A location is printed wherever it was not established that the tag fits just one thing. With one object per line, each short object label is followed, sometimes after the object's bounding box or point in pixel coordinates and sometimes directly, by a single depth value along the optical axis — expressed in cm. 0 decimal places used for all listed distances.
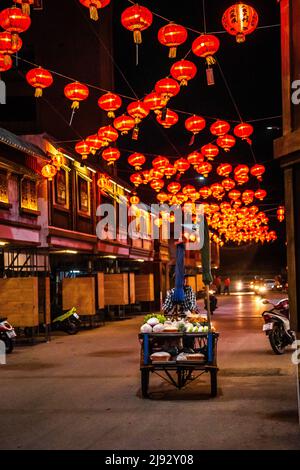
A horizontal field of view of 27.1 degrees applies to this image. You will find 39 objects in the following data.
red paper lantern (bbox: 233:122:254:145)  1905
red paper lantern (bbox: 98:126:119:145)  1992
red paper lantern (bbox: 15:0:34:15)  1091
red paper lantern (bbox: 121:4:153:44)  1192
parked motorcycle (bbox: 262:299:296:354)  1633
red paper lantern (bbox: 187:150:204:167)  2273
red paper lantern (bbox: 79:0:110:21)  1102
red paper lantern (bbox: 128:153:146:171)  2228
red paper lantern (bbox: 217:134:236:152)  1991
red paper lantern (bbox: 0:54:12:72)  1341
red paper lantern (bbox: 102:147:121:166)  2192
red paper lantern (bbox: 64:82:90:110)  1623
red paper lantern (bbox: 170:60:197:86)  1459
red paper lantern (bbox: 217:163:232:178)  2478
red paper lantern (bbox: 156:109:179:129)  1777
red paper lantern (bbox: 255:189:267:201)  3118
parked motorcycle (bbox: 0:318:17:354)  1822
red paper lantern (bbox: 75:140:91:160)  2094
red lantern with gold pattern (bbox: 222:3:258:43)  1202
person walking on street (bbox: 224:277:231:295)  6635
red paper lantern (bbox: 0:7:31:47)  1211
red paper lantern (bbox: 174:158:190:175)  2369
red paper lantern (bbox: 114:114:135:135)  1800
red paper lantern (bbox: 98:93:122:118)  1683
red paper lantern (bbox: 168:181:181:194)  2888
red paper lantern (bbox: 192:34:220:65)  1317
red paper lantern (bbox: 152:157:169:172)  2381
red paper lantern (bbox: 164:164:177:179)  2414
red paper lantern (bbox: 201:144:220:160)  2138
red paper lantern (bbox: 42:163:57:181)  2155
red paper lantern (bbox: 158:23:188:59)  1302
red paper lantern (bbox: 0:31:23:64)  1278
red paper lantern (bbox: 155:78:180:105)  1562
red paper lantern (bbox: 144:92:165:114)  1652
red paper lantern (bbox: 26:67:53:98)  1525
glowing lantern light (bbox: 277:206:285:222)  4078
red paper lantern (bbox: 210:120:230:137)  1894
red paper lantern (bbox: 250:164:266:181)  2517
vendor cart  1083
